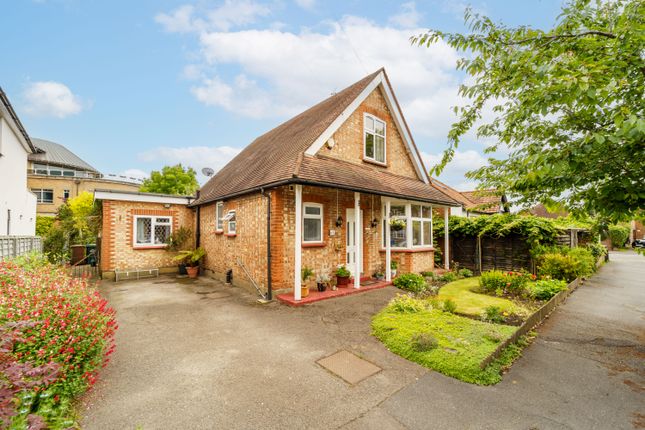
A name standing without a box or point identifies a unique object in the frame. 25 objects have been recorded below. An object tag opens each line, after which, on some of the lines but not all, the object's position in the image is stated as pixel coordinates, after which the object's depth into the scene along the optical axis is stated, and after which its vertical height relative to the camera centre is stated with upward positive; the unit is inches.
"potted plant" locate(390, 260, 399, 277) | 432.7 -67.7
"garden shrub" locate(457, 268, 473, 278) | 477.7 -85.6
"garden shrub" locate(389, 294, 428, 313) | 251.3 -75.6
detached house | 319.6 +33.5
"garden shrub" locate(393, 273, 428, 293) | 366.6 -80.1
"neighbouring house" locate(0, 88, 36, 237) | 346.6 +78.7
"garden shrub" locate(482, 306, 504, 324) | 235.1 -79.1
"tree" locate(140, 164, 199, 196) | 1263.5 +200.9
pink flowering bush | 99.8 -48.6
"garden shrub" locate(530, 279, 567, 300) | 309.1 -74.4
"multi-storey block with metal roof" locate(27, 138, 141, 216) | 1243.2 +222.5
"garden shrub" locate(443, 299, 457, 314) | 263.7 -79.5
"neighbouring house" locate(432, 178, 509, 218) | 823.1 +76.6
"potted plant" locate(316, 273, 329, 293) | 333.0 -69.8
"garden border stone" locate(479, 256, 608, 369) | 168.9 -81.0
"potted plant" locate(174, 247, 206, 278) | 468.4 -58.9
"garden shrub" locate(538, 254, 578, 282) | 390.9 -62.8
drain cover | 154.0 -84.7
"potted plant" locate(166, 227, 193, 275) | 495.8 -30.0
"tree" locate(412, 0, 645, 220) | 106.3 +55.8
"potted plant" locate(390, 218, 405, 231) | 425.4 +1.3
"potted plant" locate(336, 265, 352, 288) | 355.6 -68.7
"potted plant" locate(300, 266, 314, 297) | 306.3 -64.2
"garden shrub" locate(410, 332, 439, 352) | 177.6 -77.8
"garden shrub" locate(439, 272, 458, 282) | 438.0 -86.0
